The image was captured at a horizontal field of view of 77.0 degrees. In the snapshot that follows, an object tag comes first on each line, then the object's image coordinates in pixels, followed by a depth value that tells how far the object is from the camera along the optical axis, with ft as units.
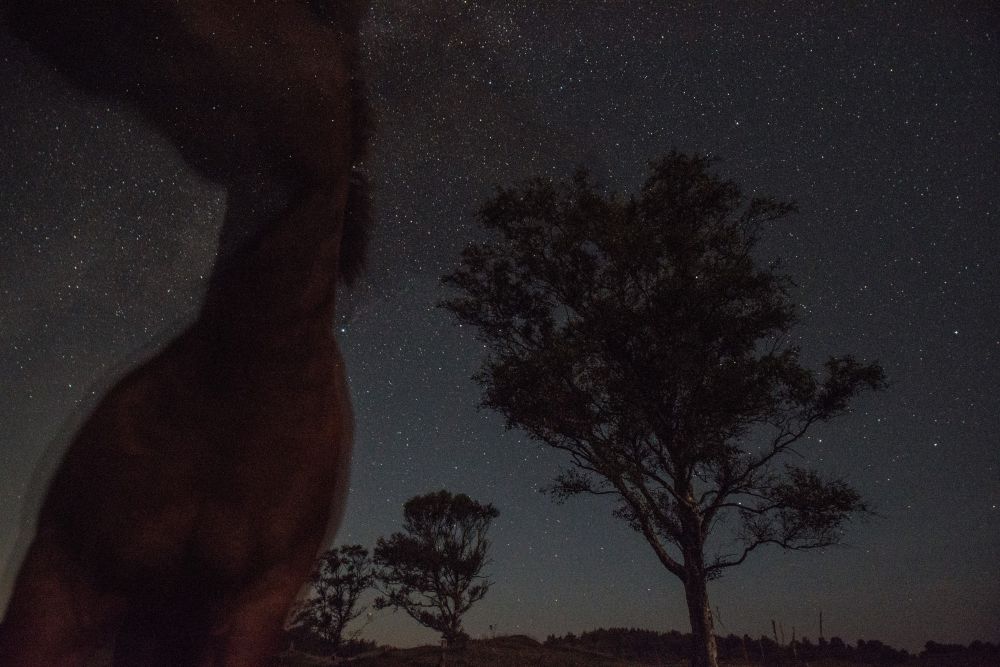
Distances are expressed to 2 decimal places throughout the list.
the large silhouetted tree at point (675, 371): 39.42
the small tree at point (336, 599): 100.99
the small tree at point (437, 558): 96.68
